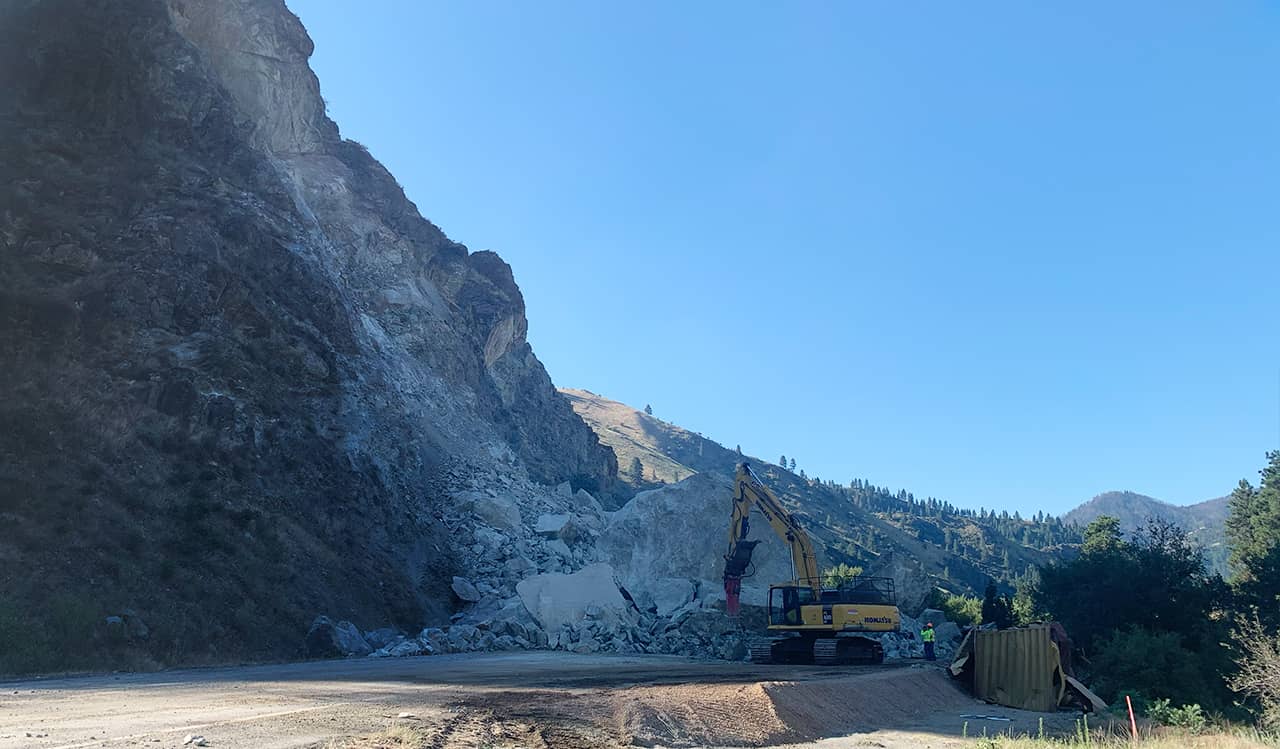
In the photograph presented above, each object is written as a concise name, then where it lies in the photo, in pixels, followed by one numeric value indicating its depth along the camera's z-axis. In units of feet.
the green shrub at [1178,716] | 50.18
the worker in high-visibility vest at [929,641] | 92.63
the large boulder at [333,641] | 77.41
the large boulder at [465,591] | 105.91
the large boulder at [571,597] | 97.30
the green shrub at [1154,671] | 86.12
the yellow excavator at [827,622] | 81.61
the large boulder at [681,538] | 127.13
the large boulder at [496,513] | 128.98
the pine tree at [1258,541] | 120.06
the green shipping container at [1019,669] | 60.85
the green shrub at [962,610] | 163.63
